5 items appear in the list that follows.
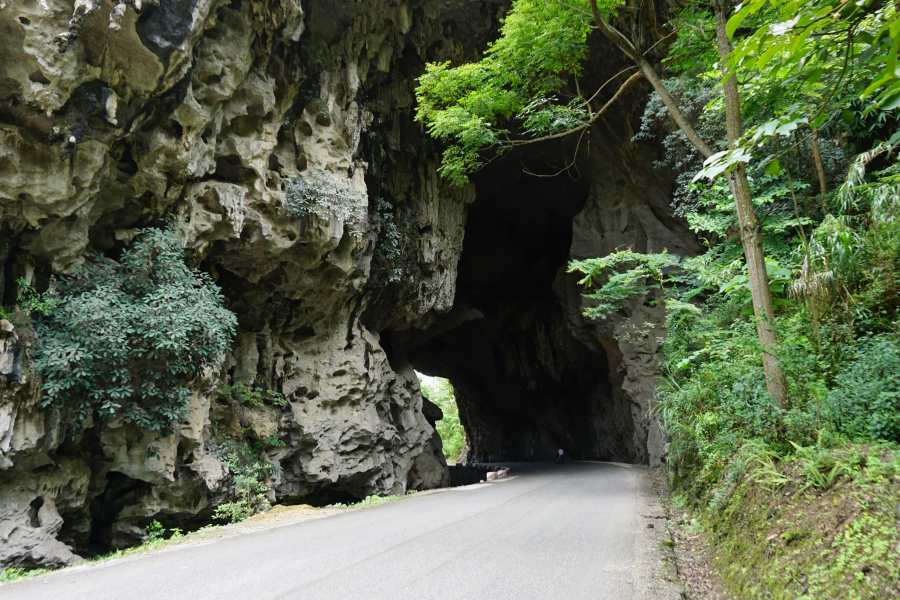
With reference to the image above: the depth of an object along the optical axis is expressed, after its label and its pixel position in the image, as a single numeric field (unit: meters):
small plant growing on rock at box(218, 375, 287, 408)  11.13
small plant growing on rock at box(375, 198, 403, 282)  14.23
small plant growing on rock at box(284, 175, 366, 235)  10.69
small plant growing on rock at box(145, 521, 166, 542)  8.51
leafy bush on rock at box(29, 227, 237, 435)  7.04
